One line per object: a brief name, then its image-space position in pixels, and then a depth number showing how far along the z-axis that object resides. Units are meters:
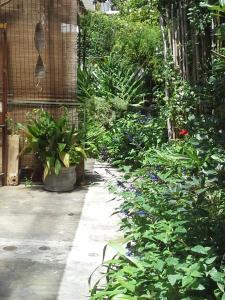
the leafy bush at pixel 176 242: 2.76
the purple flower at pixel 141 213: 3.79
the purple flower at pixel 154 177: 4.81
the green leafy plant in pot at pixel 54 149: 6.95
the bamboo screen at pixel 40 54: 7.27
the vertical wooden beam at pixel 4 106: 7.19
